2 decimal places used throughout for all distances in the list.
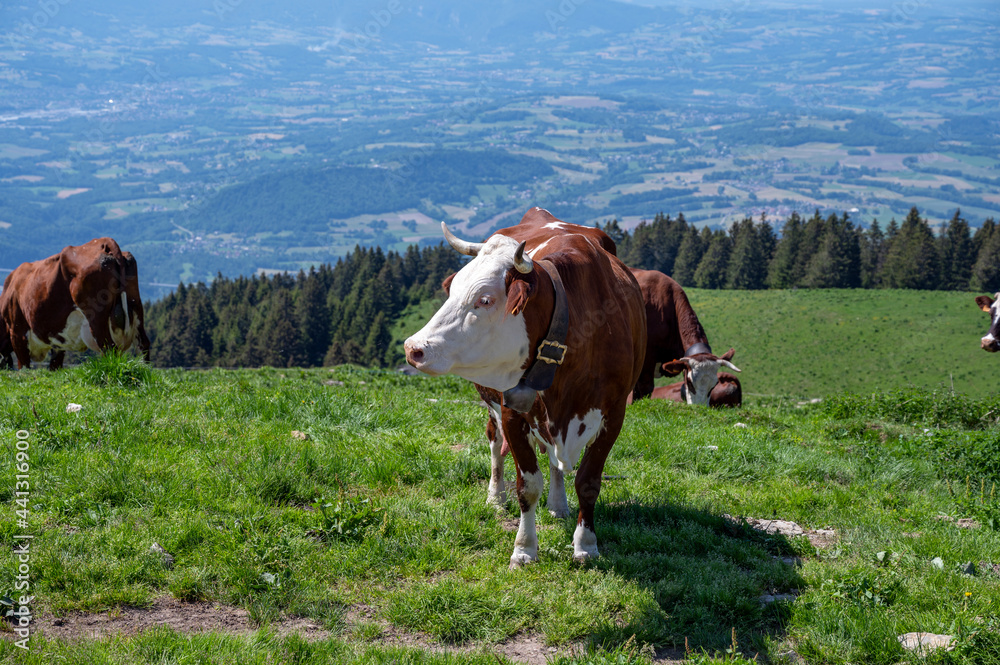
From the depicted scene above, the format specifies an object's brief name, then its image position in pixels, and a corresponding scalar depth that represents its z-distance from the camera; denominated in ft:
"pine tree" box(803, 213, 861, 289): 337.93
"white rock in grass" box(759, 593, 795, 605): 18.38
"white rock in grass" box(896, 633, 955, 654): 15.21
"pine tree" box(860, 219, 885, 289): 345.92
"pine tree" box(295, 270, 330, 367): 378.12
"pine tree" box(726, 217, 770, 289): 368.48
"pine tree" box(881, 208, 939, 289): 332.39
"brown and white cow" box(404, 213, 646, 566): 16.71
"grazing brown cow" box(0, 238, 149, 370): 46.44
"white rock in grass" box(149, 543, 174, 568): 17.97
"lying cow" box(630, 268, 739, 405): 56.85
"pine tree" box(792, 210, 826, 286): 354.54
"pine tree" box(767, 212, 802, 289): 356.44
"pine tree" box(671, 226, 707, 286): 392.27
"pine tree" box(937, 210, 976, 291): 334.44
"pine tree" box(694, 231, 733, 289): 378.73
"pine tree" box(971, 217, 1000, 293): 320.09
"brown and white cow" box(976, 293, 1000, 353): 39.90
